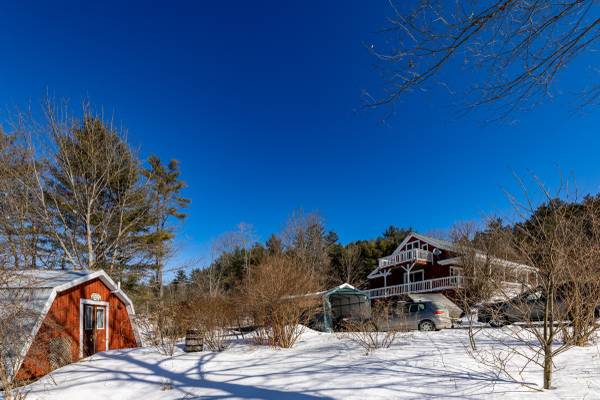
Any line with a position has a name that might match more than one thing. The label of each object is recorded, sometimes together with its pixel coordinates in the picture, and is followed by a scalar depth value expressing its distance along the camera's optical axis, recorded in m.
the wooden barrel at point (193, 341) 12.02
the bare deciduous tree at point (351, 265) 40.09
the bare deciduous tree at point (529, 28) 2.85
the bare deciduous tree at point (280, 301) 12.17
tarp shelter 20.38
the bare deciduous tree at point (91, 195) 20.88
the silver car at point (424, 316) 15.88
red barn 9.78
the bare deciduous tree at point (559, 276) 5.88
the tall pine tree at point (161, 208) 25.48
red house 27.89
